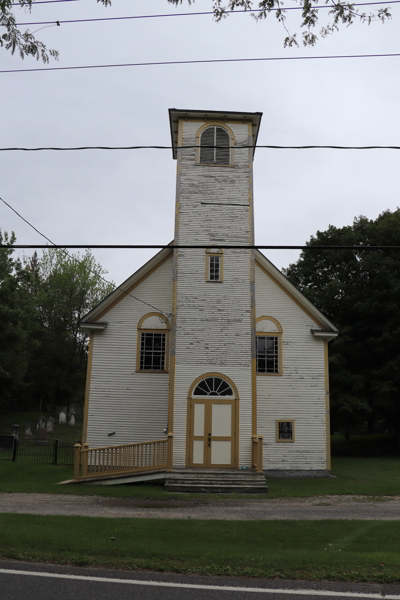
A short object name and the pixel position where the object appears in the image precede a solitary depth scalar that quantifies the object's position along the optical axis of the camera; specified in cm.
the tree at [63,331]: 5009
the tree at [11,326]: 3194
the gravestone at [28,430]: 3481
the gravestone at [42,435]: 2893
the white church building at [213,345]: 1772
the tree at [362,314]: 2880
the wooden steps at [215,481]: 1544
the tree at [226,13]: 810
